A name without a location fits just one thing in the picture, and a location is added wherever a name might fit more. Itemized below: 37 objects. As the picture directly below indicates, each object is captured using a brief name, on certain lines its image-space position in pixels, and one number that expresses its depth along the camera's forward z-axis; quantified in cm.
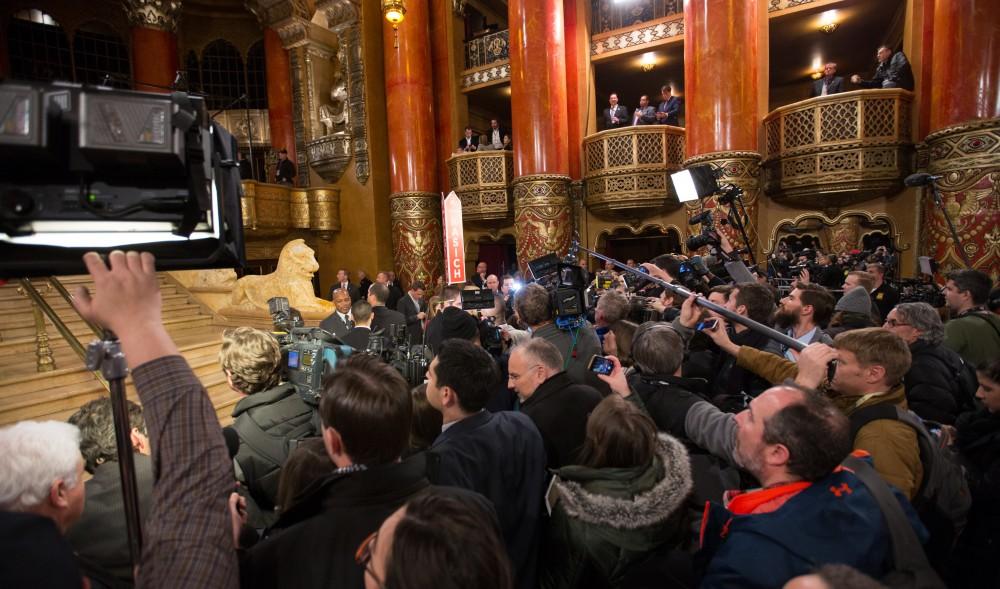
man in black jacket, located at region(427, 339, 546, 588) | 148
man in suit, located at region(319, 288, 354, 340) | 458
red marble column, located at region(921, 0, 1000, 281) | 545
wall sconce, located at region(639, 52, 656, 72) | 1042
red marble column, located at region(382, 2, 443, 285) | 1038
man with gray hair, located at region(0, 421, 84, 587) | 67
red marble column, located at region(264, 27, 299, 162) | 1269
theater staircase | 395
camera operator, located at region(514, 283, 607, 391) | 272
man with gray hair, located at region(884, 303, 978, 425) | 220
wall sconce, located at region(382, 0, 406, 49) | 679
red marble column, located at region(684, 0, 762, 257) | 713
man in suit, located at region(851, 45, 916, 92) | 707
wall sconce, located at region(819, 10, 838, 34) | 883
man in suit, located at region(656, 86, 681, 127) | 906
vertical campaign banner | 496
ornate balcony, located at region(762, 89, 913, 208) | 697
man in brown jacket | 144
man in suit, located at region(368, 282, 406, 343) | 429
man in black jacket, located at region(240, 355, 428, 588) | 88
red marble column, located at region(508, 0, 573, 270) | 886
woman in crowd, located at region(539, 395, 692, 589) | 135
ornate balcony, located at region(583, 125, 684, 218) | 866
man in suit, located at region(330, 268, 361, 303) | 805
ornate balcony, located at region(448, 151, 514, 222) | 1005
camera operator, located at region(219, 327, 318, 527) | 191
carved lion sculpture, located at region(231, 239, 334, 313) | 780
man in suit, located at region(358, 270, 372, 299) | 1027
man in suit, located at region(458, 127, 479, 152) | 1052
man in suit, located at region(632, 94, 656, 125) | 912
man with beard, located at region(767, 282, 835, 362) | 264
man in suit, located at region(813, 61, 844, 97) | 749
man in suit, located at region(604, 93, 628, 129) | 938
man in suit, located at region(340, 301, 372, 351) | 363
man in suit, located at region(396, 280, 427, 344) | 525
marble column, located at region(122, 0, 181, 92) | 1154
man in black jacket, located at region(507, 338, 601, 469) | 189
